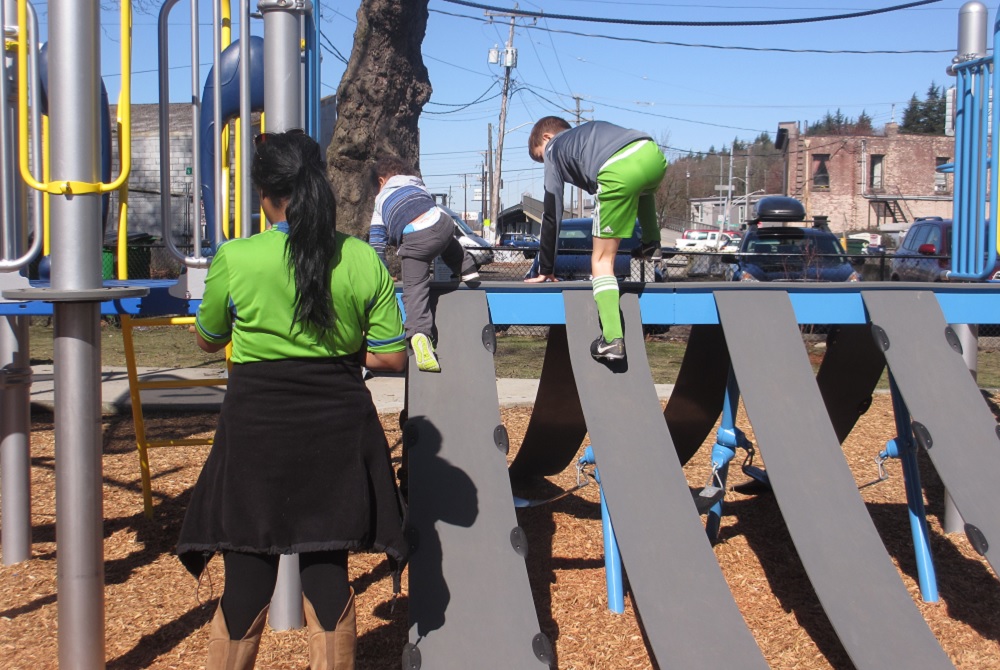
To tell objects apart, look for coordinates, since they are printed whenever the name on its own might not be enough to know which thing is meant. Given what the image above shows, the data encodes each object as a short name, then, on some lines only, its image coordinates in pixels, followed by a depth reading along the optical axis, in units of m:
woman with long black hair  2.38
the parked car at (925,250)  11.77
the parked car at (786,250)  11.89
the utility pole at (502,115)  41.59
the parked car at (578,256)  12.29
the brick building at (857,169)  59.03
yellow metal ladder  4.25
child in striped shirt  3.68
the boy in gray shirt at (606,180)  3.66
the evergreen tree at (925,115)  85.75
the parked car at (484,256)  14.41
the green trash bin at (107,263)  7.94
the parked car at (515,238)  39.22
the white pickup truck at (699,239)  56.04
